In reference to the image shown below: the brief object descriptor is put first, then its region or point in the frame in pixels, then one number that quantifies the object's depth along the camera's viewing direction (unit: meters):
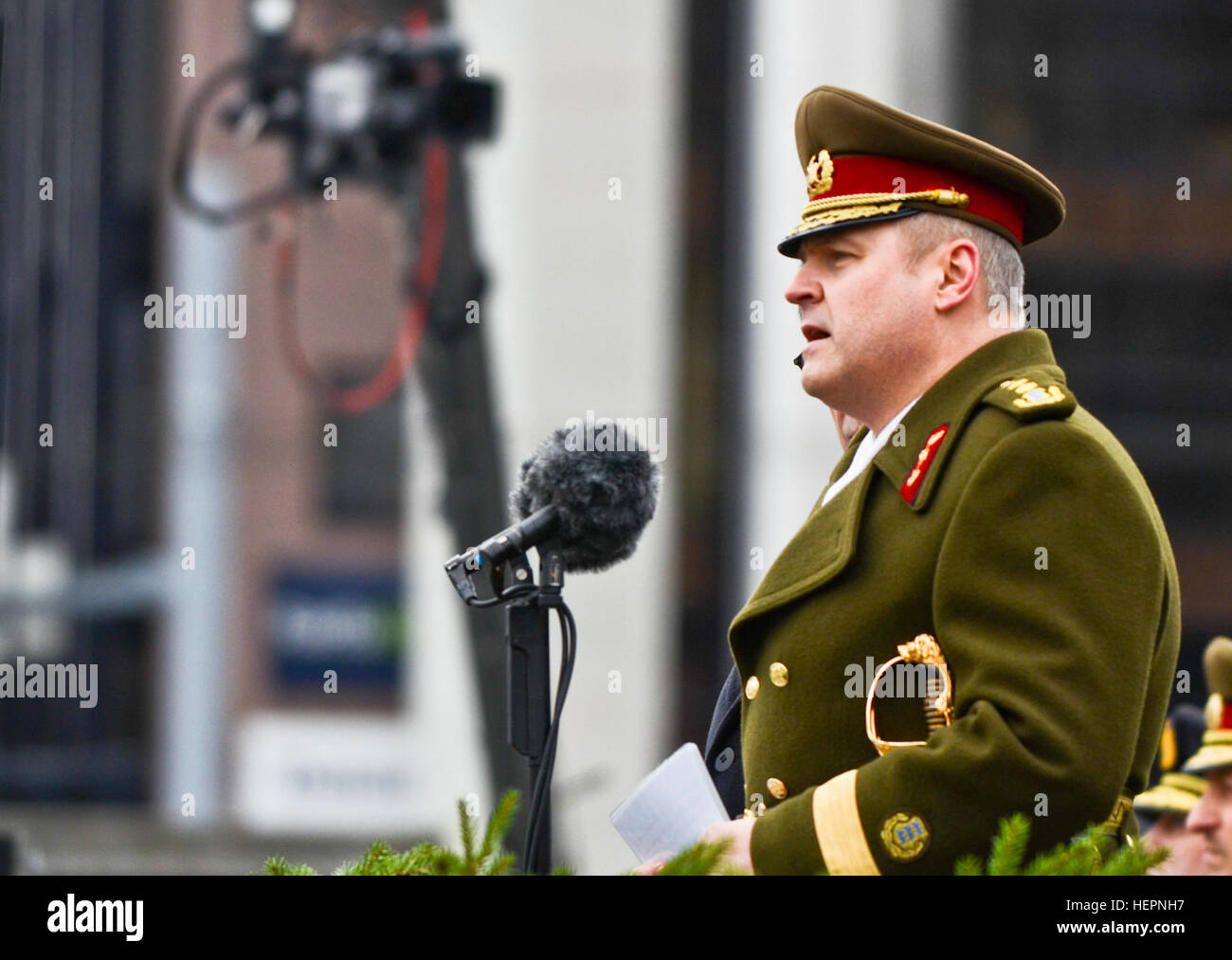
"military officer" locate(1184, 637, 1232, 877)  10.68
